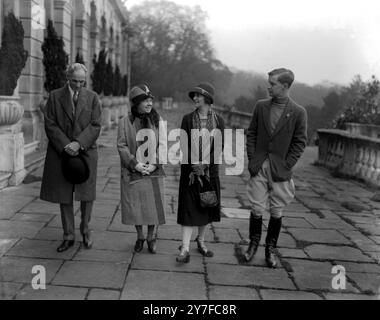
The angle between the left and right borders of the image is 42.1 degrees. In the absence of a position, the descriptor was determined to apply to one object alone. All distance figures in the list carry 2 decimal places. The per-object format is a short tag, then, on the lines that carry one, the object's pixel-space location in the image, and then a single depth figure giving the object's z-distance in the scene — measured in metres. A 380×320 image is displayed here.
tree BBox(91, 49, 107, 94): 17.31
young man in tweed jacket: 4.32
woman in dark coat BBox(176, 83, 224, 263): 4.37
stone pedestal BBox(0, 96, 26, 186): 7.02
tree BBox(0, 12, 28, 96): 7.59
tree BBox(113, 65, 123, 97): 21.73
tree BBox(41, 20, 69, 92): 10.82
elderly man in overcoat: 4.49
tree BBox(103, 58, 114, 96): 18.60
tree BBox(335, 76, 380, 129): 18.41
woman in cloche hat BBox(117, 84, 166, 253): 4.45
